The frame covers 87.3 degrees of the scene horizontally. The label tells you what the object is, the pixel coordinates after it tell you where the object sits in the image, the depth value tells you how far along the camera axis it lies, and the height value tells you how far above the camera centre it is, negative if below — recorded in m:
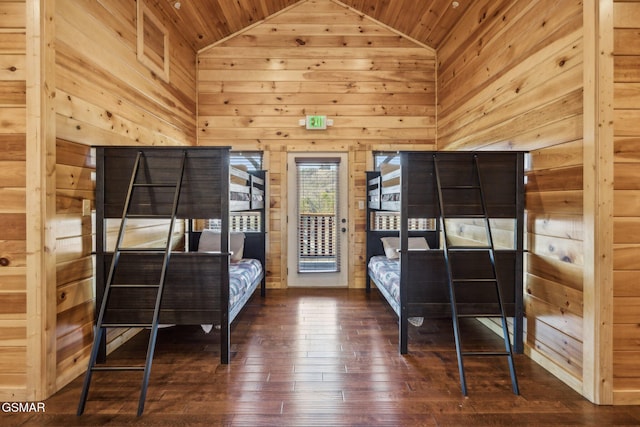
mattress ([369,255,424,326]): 3.03 -0.72
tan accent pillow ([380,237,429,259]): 4.44 -0.45
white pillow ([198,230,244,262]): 4.17 -0.40
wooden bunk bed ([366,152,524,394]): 2.75 -0.16
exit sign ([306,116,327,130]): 4.88 +1.29
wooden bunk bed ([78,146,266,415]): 2.57 -0.19
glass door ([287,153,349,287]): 4.98 -0.14
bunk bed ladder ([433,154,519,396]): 2.44 -0.39
